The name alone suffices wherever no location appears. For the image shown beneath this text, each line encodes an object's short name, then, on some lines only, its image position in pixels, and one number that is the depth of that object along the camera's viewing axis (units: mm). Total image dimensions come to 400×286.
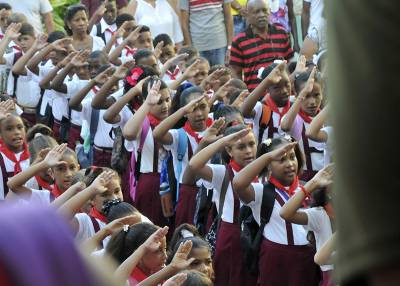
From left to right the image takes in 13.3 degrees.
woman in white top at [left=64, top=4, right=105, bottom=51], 19816
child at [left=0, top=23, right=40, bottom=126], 18103
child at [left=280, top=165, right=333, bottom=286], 9729
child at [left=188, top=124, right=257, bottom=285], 11218
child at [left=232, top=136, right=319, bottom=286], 10253
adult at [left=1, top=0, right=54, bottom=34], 21312
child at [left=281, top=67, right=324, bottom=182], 13130
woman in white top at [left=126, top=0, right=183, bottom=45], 20902
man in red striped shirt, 17502
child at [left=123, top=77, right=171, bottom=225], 13564
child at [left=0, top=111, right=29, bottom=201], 12599
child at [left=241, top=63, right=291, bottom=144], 13833
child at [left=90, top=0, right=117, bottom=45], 20954
